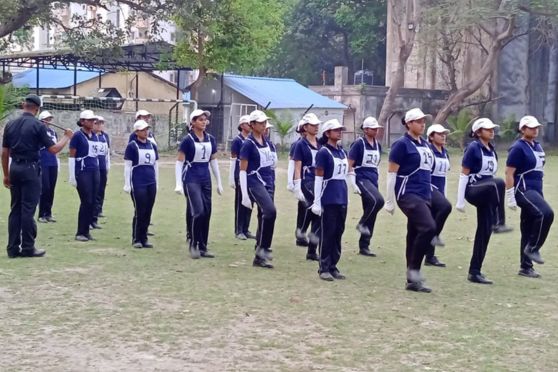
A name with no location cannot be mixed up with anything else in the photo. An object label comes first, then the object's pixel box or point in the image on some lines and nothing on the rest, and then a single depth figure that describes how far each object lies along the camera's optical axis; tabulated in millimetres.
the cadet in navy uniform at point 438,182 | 11555
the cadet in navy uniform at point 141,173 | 12539
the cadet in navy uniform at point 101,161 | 14266
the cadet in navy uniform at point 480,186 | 10555
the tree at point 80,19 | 21125
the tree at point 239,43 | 34906
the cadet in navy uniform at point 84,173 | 13156
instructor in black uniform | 10875
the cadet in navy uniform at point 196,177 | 11758
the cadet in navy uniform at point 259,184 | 11219
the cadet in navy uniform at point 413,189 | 9851
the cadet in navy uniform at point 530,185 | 10977
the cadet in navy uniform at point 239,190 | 13930
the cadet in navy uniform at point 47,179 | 15312
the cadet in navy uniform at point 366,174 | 12516
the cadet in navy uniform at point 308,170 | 11398
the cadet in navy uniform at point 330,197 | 10398
